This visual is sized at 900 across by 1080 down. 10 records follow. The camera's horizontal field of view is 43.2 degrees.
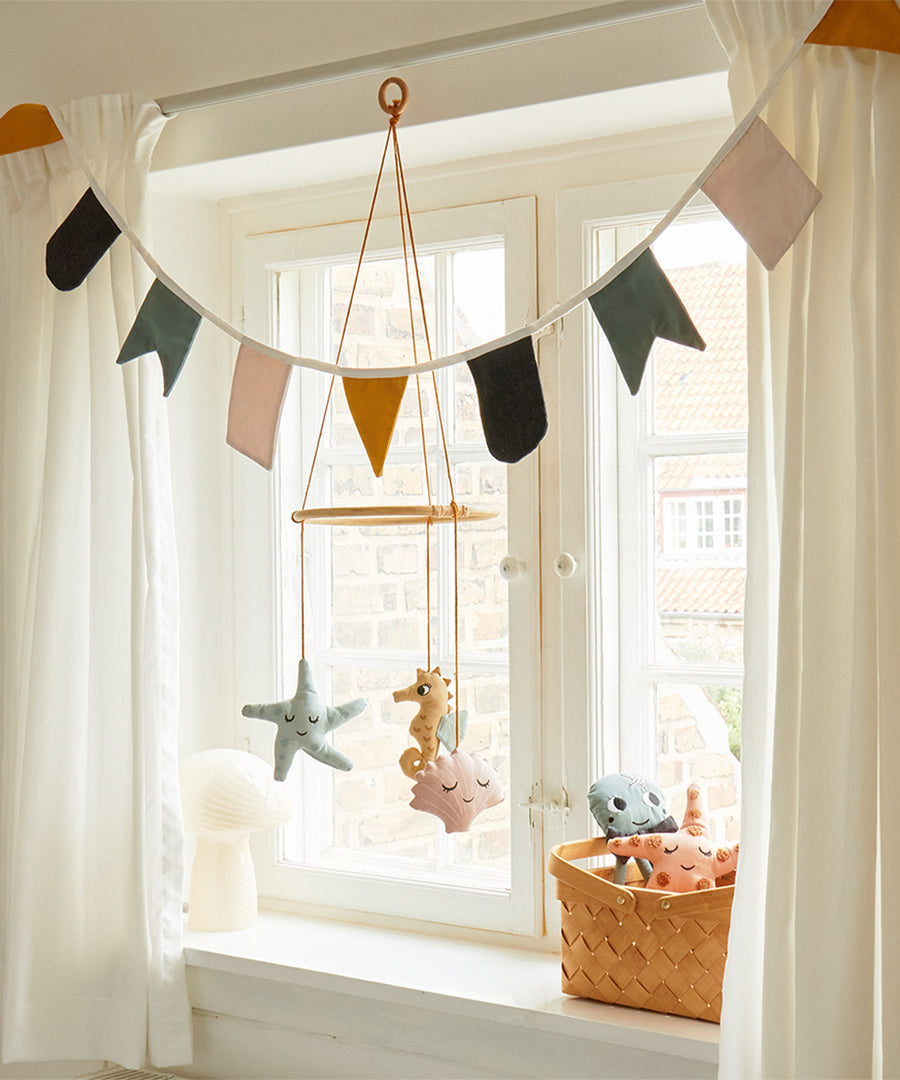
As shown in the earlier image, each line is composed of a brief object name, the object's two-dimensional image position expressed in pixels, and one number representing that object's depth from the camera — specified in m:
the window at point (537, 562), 1.79
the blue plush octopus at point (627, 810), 1.60
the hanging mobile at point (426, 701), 1.55
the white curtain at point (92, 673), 1.79
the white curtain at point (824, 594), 1.28
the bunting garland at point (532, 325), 1.33
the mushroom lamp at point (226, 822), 1.88
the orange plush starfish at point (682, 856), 1.57
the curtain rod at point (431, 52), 1.46
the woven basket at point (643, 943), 1.53
